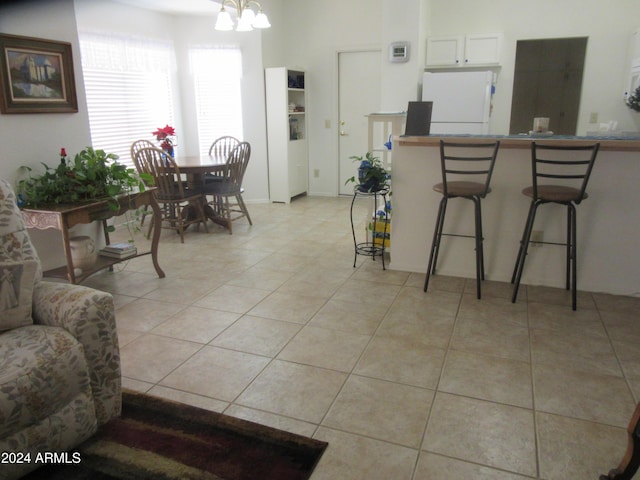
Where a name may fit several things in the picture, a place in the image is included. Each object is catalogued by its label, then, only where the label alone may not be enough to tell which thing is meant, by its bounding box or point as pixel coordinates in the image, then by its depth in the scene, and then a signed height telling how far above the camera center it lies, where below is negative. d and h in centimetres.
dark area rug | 171 -122
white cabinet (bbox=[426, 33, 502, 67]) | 519 +76
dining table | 468 -45
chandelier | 398 +85
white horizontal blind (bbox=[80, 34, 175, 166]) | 492 +39
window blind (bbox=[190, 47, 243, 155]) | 596 +38
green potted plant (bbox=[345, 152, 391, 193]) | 356 -40
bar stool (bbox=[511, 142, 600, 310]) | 289 -43
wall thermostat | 483 +69
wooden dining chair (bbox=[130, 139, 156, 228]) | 457 -38
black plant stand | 375 -103
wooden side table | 295 -58
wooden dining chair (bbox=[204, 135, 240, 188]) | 589 -30
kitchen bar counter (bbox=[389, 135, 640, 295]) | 312 -69
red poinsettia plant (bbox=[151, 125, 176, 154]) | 483 -14
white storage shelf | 600 -13
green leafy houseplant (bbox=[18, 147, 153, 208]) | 308 -38
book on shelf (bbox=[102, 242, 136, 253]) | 354 -91
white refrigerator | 484 +22
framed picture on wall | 309 +32
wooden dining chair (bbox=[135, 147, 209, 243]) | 449 -64
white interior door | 621 +30
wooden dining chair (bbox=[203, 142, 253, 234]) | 489 -58
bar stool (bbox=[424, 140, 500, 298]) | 312 -42
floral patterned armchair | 160 -81
